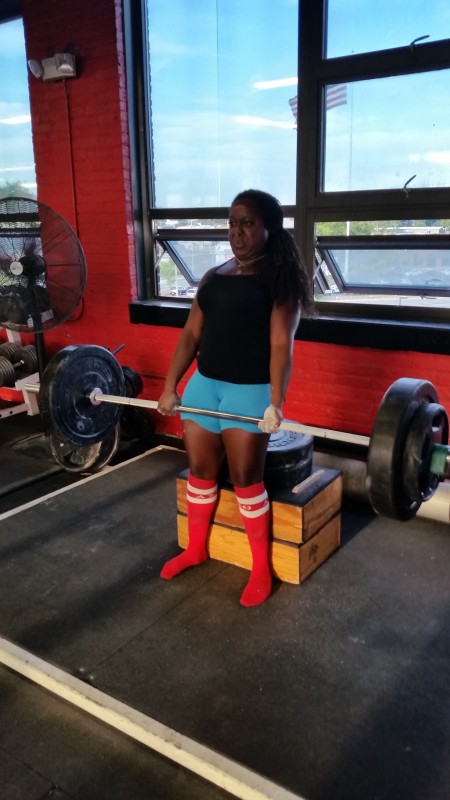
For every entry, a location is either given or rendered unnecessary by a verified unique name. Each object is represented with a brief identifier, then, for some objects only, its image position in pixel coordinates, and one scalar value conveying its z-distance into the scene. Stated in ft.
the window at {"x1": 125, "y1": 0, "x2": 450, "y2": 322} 8.67
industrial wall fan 9.87
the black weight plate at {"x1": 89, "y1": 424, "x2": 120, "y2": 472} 10.36
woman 6.19
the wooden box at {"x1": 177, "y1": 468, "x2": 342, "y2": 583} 6.95
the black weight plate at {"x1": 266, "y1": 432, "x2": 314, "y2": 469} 7.22
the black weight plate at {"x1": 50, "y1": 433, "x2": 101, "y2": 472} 10.05
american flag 9.16
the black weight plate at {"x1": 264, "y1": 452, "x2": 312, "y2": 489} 7.26
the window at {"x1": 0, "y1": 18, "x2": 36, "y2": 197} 12.87
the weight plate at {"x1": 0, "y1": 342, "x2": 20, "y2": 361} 12.48
